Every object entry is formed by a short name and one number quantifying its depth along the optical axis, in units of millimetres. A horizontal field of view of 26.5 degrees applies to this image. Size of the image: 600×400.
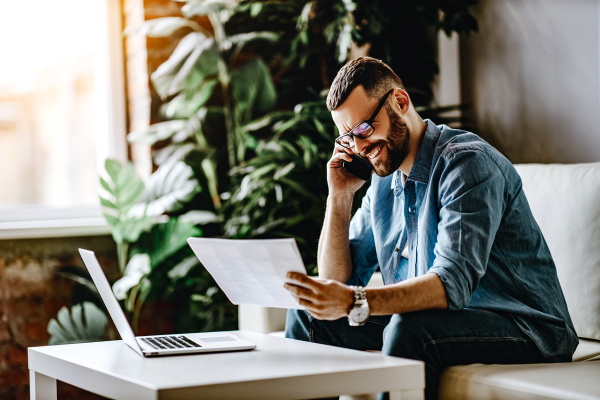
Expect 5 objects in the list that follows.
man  2484
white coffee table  2201
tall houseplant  3825
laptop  2469
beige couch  2467
